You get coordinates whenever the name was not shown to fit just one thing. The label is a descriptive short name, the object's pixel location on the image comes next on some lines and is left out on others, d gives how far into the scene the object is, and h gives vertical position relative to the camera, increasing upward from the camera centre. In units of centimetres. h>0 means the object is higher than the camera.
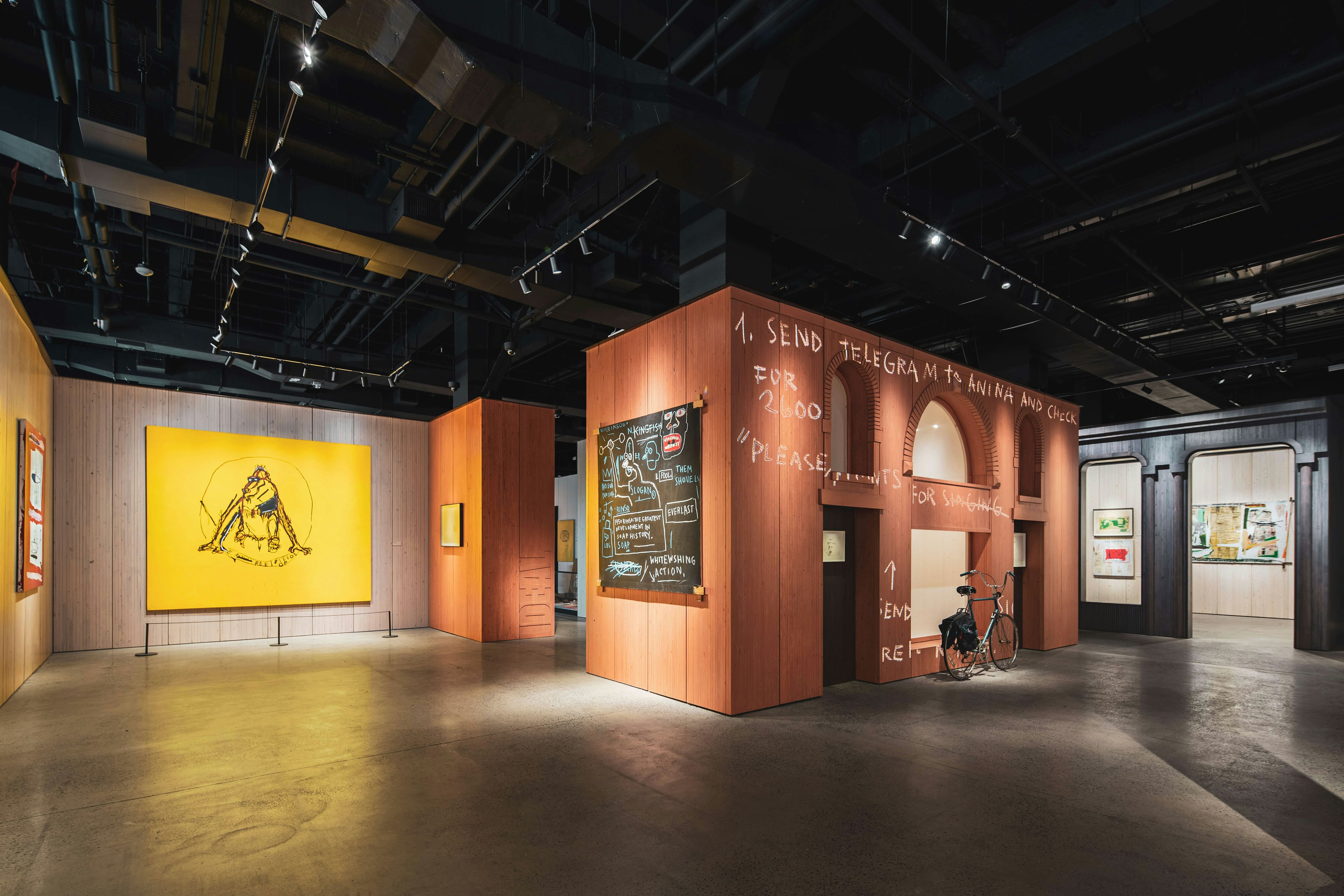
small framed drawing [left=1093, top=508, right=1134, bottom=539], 1207 -96
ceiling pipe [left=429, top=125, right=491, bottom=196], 595 +302
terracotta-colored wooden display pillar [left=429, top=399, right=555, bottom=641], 1004 -74
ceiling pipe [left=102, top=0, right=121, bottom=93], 453 +318
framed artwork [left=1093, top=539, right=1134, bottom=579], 1198 -158
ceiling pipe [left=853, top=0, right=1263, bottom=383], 423 +282
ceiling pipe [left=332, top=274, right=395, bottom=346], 980 +251
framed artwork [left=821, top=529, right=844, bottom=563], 695 -77
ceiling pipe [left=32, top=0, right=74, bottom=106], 453 +309
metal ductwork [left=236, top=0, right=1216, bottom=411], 383 +237
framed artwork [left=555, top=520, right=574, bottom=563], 1948 -199
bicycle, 754 -212
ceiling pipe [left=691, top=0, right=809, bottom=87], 466 +328
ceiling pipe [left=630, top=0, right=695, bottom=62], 475 +334
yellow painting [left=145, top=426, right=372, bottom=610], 970 -70
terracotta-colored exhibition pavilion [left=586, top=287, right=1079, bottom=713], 584 -22
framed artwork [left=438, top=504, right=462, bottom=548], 1052 -83
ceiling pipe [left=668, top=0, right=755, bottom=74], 472 +331
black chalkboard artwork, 616 -28
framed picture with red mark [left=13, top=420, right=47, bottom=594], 655 -37
